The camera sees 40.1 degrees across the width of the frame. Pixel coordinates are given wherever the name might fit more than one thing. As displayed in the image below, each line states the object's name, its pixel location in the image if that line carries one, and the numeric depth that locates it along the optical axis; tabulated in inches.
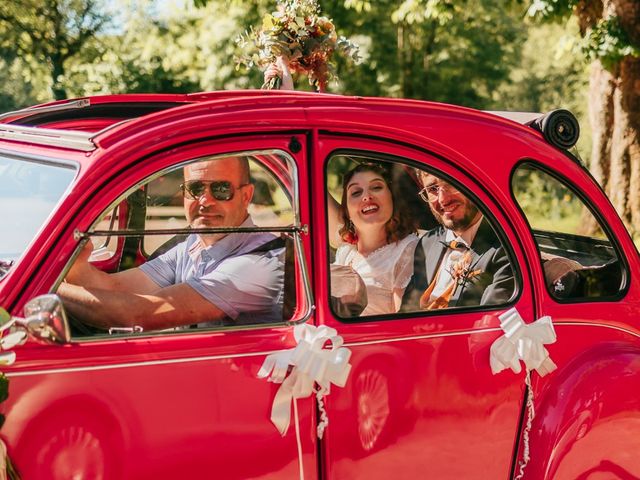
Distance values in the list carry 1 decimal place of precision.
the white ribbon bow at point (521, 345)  120.0
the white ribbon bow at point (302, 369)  107.0
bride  119.5
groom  122.5
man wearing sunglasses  108.3
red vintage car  98.9
